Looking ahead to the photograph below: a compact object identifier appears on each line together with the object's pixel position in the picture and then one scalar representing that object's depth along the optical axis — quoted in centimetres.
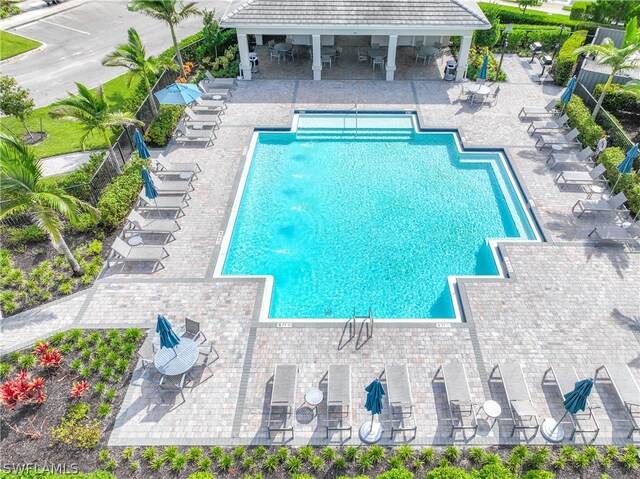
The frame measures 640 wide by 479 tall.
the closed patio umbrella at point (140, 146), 1861
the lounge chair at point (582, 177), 1894
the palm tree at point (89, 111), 1645
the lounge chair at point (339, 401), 1153
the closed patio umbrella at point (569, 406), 1061
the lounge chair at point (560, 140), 2102
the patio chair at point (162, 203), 1809
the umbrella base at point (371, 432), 1122
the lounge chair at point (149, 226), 1681
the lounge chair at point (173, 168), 1962
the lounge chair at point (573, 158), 2000
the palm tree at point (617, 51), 2041
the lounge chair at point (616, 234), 1622
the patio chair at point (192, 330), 1306
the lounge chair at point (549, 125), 2214
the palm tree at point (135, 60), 2056
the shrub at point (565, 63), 2595
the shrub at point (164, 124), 2183
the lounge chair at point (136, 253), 1576
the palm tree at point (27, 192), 1264
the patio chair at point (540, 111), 2336
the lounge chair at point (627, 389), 1159
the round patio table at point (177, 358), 1222
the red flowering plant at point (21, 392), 1160
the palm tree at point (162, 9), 2294
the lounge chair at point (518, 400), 1141
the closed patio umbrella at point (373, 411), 1046
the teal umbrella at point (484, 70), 2545
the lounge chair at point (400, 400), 1152
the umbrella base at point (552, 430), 1123
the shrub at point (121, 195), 1731
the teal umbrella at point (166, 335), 1143
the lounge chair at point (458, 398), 1154
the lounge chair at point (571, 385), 1141
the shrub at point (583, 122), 2069
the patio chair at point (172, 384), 1213
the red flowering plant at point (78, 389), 1209
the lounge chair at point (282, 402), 1150
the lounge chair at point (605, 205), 1738
